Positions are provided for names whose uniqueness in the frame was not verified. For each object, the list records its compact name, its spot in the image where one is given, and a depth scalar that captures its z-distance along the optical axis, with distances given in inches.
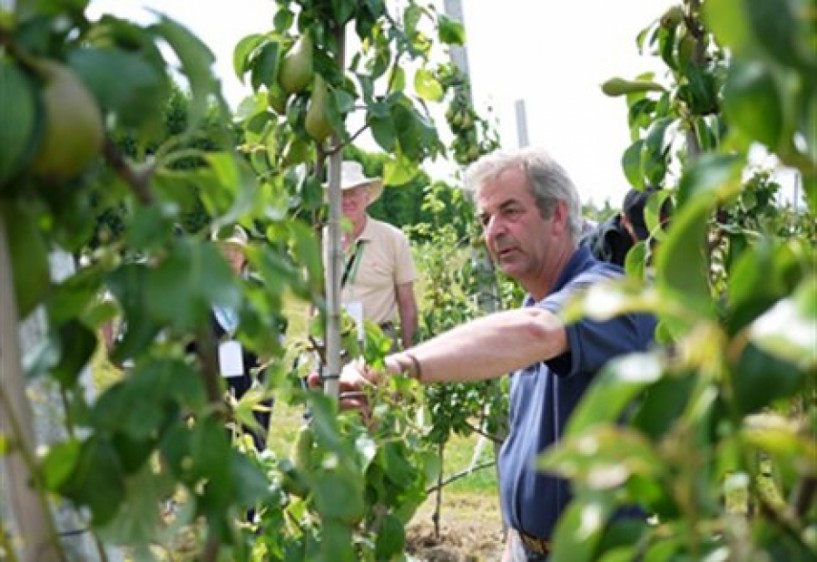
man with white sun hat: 194.9
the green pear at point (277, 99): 96.1
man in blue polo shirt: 85.0
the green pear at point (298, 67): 93.1
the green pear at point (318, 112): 92.0
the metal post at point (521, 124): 265.3
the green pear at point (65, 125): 27.4
